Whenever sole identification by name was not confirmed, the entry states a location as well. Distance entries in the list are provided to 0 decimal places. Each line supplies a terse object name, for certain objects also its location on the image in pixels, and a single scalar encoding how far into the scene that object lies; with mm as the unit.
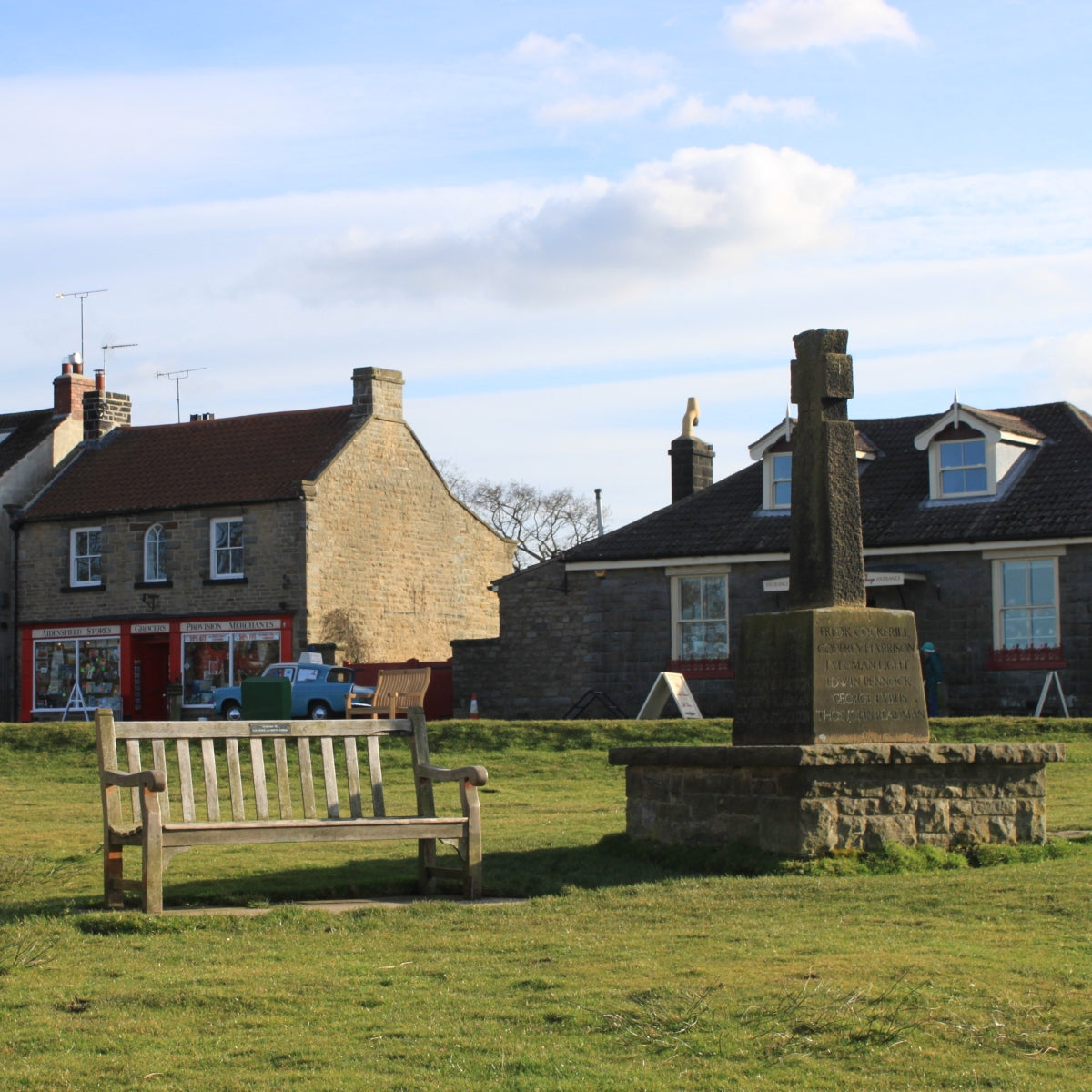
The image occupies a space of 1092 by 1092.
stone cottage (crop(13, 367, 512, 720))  38438
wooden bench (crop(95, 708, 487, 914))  8562
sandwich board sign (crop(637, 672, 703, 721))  25094
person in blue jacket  27500
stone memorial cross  10953
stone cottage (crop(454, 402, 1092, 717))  27828
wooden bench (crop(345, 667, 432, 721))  27581
